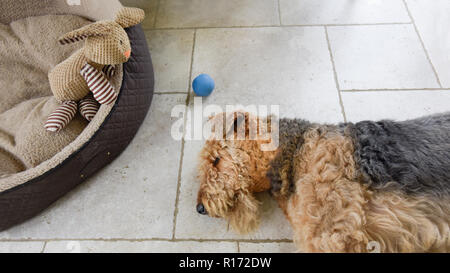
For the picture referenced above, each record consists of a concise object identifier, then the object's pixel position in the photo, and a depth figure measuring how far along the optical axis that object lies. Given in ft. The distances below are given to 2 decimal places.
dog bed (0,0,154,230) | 4.76
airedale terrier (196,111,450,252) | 3.77
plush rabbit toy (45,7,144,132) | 4.78
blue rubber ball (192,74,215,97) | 6.36
